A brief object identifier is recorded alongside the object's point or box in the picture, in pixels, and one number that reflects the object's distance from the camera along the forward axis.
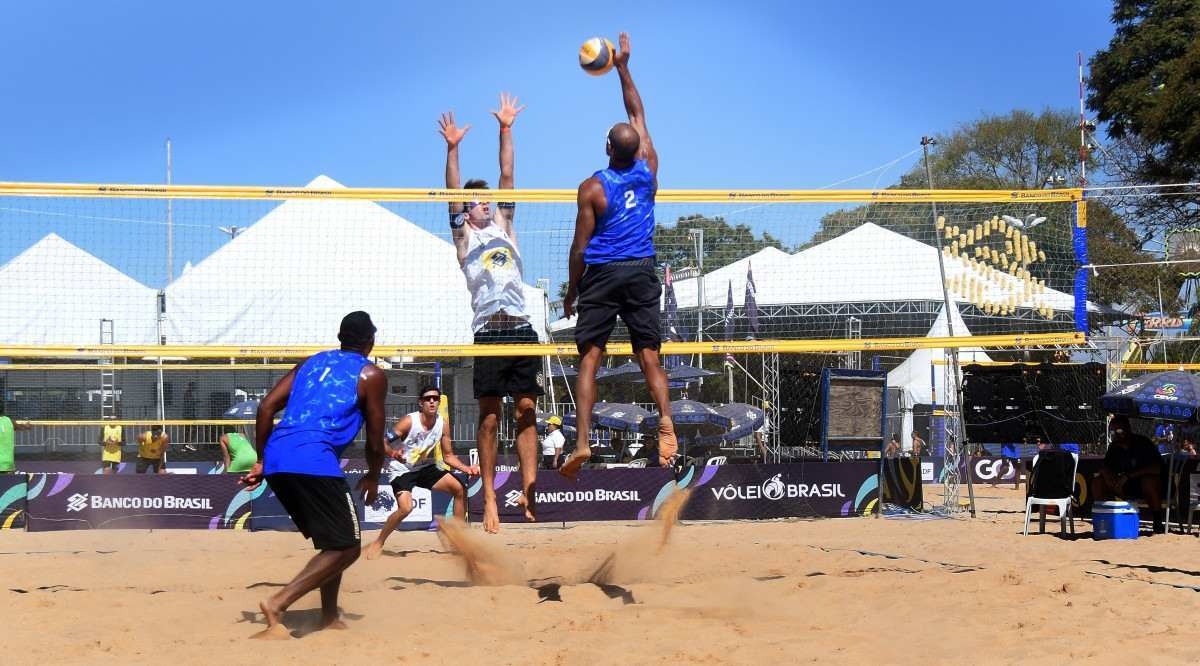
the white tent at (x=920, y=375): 24.45
